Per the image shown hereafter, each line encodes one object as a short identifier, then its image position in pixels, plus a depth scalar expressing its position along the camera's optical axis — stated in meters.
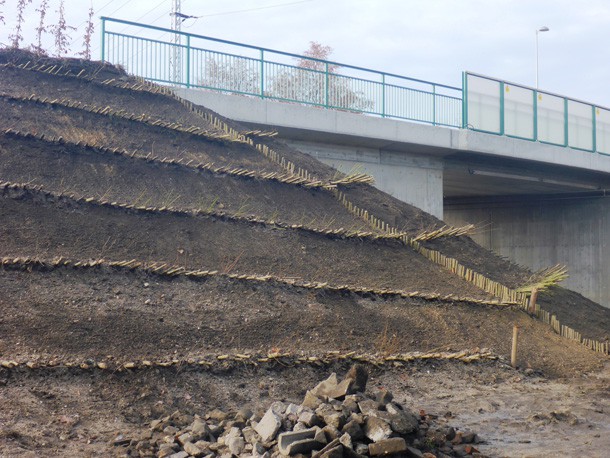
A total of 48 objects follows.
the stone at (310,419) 7.14
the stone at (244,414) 7.73
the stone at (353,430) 6.98
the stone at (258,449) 6.81
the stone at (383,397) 7.61
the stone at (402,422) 7.21
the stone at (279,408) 7.33
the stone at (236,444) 6.93
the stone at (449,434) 7.77
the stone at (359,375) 8.31
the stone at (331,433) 6.88
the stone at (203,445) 7.02
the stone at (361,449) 6.86
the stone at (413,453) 6.96
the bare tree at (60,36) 18.14
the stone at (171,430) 7.49
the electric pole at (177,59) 16.69
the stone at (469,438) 7.81
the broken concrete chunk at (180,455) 6.89
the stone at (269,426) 7.00
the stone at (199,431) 7.26
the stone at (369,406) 7.32
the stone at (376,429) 6.99
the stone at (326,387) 7.84
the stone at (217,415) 7.95
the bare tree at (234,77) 17.17
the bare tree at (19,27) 16.95
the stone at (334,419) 7.04
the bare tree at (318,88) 17.69
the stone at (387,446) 6.85
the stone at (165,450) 6.97
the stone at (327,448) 6.59
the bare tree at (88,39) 17.94
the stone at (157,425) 7.60
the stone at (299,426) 7.07
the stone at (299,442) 6.66
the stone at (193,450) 6.91
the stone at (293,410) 7.32
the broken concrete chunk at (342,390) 7.73
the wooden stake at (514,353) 11.45
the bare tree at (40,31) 17.08
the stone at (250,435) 7.06
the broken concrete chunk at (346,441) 6.72
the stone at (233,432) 7.18
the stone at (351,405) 7.38
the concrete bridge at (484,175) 17.36
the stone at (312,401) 7.59
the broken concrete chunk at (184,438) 7.18
